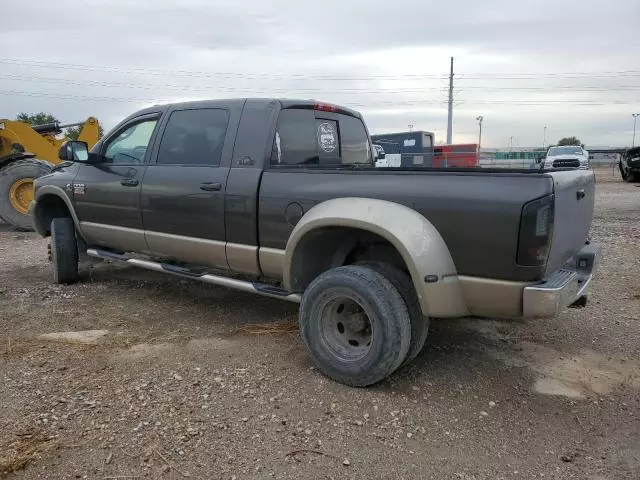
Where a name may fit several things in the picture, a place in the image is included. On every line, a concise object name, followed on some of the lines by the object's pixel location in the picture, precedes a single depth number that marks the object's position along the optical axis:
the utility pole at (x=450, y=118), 47.16
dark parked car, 21.77
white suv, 23.92
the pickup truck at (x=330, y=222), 3.17
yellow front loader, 10.50
